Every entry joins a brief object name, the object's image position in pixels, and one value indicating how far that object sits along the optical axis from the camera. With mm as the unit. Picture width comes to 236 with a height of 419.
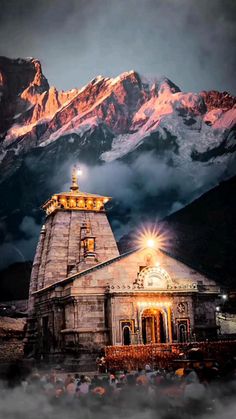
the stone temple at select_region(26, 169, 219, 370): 28656
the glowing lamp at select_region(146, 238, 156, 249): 31859
